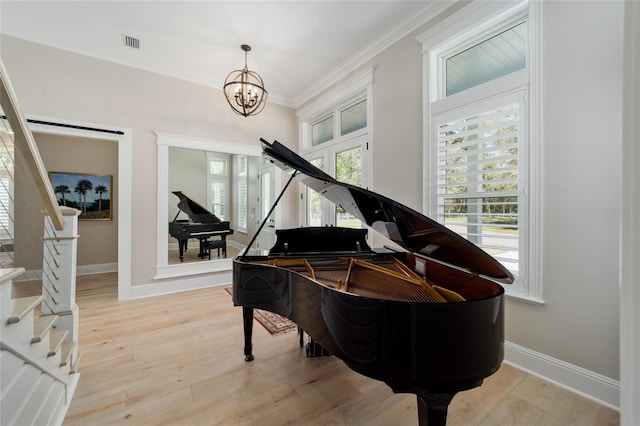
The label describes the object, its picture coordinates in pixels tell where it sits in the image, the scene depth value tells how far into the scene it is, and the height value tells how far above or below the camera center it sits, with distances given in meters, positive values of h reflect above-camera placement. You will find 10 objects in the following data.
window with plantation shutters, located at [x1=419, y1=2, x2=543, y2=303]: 2.05 +0.71
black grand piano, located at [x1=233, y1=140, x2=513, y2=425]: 1.09 -0.45
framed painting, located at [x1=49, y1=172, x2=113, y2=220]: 4.58 +0.37
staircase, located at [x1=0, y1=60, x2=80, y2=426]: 1.11 -0.61
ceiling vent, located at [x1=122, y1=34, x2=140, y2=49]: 3.23 +2.11
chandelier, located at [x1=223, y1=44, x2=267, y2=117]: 3.18 +1.47
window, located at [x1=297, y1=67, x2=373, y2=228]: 3.59 +1.14
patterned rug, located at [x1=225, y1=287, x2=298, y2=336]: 2.71 -1.17
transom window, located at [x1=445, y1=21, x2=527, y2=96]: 2.24 +1.42
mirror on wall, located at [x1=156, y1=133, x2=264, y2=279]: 3.86 +0.18
